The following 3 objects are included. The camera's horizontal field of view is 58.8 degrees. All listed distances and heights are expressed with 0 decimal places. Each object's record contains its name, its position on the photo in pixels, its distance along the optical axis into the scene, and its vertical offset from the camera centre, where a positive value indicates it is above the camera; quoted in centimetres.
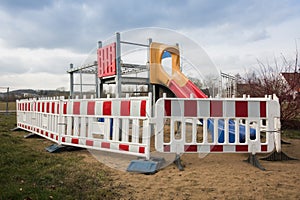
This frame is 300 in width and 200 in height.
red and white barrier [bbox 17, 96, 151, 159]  468 -45
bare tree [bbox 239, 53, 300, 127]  815 +46
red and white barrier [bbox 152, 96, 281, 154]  450 -26
